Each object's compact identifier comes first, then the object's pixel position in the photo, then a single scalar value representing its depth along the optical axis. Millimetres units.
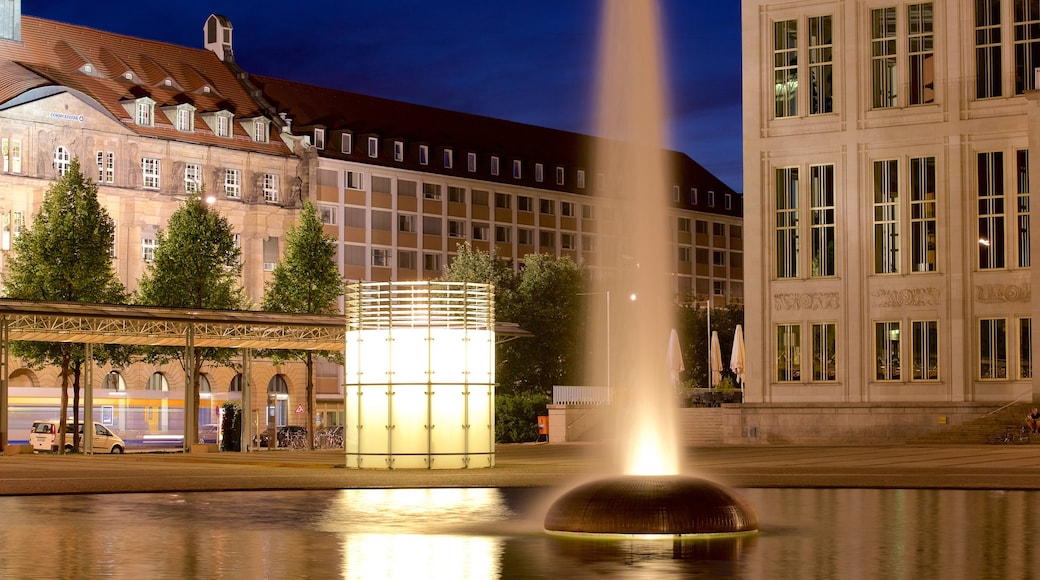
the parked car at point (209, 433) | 94812
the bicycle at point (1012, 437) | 58844
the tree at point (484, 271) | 106000
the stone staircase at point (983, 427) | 61469
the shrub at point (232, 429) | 71875
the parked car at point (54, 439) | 75125
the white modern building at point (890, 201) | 64750
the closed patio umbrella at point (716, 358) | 76125
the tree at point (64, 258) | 69188
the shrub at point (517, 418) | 76000
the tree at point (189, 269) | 78500
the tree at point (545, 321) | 105125
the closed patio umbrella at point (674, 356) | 73188
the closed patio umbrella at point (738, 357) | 72312
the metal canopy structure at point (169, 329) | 54875
